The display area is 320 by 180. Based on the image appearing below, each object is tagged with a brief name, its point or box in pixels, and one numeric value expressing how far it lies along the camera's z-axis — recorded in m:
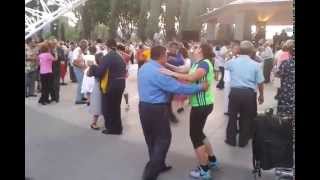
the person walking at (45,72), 6.73
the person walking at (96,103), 5.10
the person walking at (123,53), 5.18
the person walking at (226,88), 5.56
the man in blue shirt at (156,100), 3.16
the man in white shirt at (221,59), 8.76
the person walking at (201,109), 3.33
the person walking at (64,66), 8.72
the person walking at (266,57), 9.22
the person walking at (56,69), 7.18
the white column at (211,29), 13.37
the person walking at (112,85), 4.76
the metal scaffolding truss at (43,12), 11.08
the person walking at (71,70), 9.99
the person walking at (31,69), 7.46
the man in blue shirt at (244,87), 4.15
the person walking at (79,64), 6.71
